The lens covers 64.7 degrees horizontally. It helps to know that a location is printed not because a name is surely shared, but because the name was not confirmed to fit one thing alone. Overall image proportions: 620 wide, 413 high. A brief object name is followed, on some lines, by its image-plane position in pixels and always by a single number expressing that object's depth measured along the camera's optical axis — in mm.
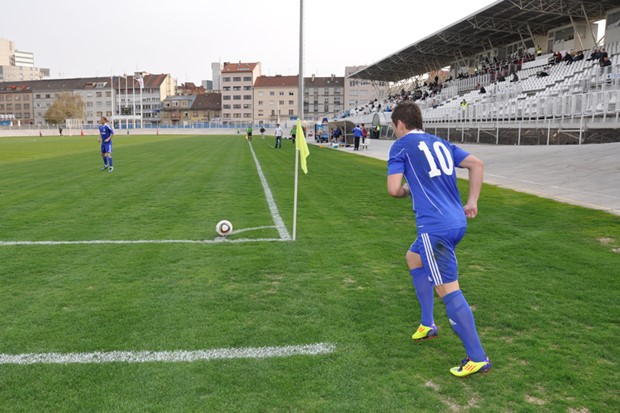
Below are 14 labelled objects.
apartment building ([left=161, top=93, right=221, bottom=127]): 130625
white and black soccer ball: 7570
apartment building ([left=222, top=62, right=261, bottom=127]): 129875
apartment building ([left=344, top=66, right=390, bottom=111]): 131000
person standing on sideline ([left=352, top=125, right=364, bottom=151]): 35353
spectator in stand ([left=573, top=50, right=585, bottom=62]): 32750
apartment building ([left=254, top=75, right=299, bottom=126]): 130375
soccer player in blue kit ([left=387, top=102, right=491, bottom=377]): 3424
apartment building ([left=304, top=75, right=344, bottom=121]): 135250
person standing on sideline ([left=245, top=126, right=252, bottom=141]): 54091
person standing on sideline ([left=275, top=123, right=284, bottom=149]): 38750
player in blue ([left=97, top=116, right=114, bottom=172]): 17688
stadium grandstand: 24047
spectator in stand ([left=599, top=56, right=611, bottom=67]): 27172
